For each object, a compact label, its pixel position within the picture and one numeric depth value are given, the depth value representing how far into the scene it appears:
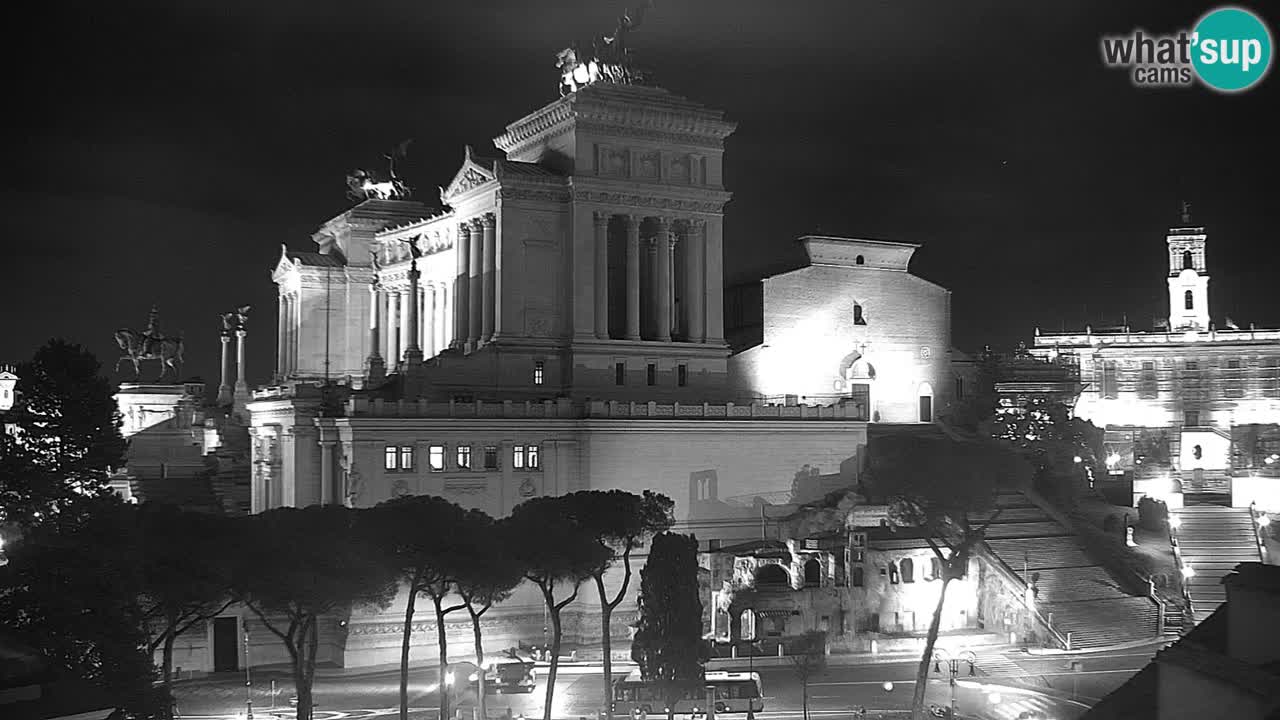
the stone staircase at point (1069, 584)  69.31
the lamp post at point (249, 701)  54.62
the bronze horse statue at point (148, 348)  105.06
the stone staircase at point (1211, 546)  74.44
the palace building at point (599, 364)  70.12
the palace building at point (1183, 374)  115.12
